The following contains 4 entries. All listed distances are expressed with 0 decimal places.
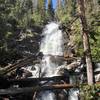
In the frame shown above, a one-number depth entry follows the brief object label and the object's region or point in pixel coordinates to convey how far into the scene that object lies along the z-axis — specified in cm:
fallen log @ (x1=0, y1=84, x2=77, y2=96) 900
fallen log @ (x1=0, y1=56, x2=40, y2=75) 1048
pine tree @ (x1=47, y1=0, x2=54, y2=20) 2611
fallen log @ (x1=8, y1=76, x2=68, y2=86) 1026
